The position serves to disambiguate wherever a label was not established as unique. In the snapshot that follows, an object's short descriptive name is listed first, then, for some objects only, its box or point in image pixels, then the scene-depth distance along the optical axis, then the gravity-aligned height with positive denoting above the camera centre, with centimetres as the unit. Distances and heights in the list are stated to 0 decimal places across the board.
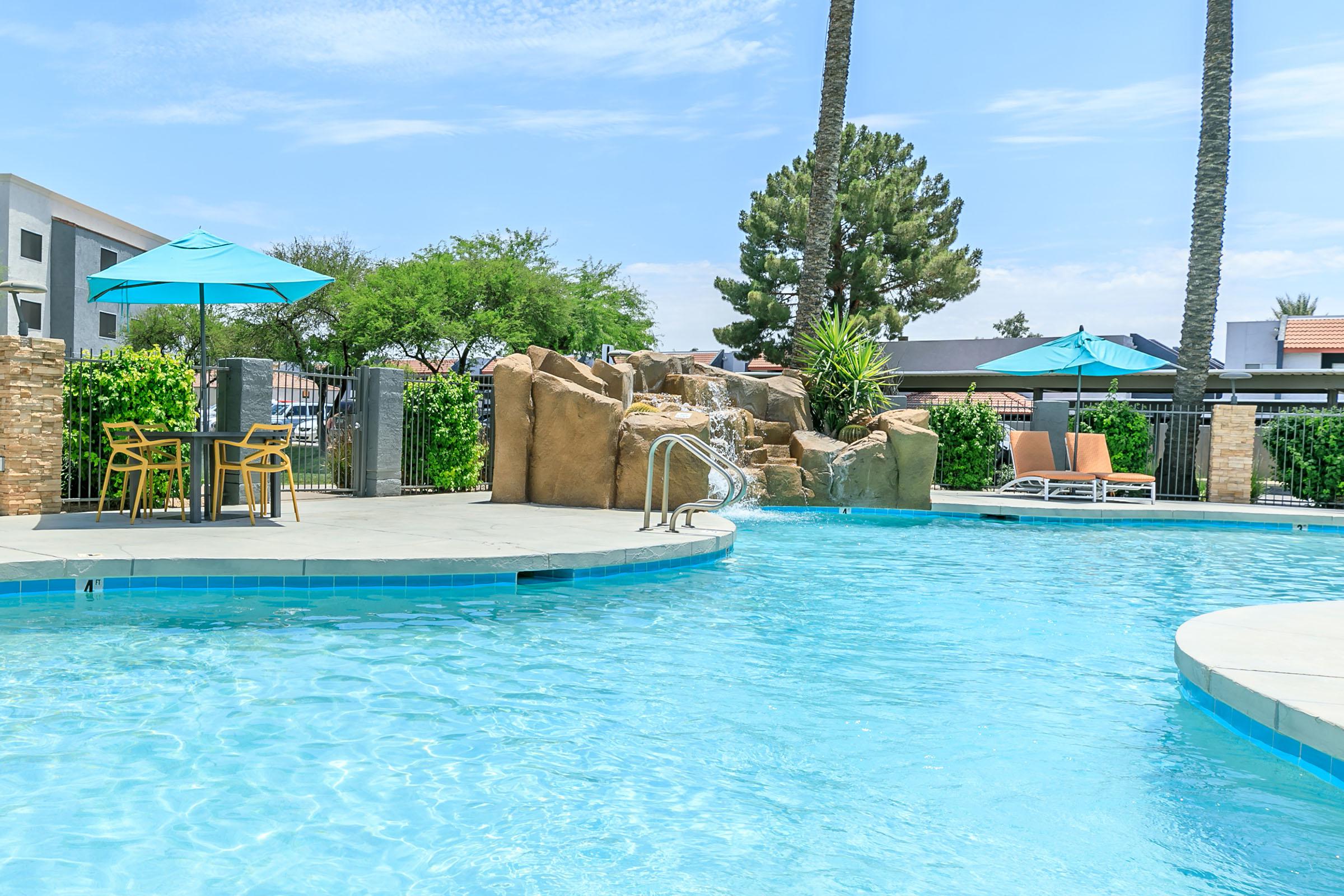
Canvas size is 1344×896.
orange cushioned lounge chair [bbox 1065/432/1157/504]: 1664 -33
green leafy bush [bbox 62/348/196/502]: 1062 +0
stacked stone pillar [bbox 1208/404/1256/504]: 1731 -20
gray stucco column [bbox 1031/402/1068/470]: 1902 +27
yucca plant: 1725 +95
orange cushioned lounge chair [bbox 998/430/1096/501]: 1706 -46
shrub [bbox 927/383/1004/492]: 1809 -15
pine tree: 3916 +755
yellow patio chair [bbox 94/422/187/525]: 964 -55
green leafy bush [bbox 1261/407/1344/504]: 1702 -13
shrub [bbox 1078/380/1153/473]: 1827 +7
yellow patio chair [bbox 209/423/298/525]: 959 -51
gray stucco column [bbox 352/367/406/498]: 1278 -26
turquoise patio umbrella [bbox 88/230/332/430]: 905 +128
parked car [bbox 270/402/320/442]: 1176 -11
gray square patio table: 928 -45
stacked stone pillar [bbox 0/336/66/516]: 977 -24
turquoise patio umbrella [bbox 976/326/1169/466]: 1650 +134
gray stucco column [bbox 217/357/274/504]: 1110 +13
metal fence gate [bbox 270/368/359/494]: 1356 -48
